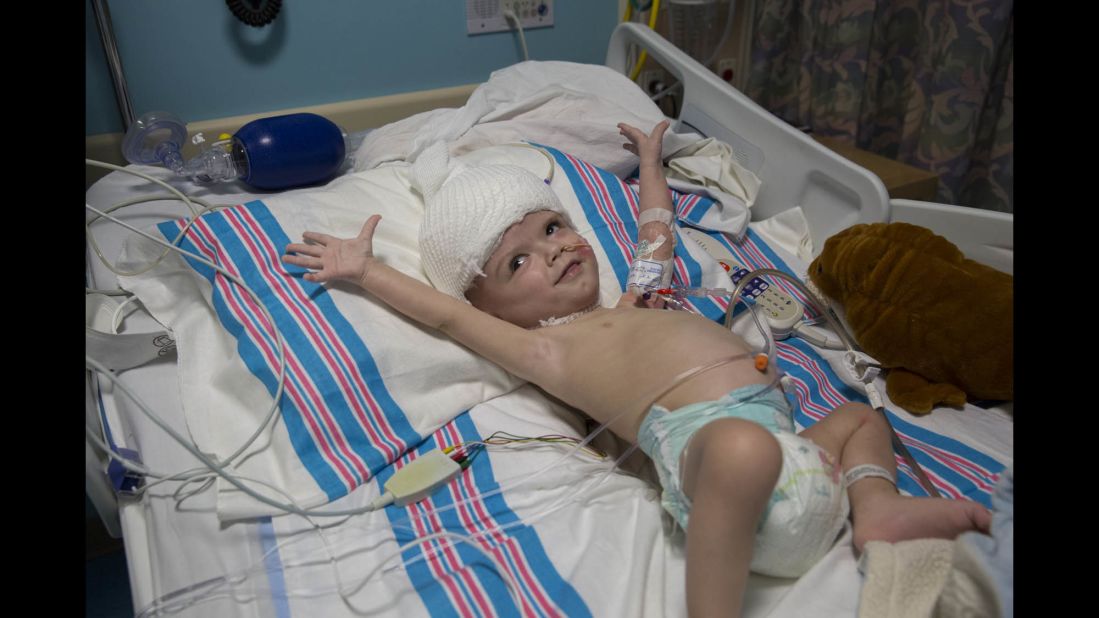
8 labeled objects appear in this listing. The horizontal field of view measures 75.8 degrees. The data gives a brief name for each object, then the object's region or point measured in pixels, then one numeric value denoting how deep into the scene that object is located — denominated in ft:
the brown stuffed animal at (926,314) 4.14
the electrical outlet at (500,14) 6.96
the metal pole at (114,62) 5.43
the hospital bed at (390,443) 3.11
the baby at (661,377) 2.84
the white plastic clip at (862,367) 4.32
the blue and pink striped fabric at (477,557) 3.02
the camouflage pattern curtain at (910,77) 6.44
